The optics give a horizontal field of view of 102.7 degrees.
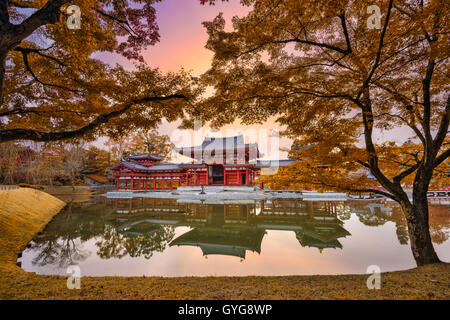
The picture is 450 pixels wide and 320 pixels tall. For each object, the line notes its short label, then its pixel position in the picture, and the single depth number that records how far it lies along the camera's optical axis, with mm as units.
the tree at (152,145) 33750
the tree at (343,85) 2791
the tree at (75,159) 19638
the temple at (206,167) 22427
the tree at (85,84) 3064
